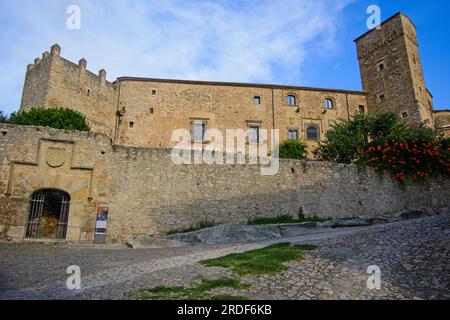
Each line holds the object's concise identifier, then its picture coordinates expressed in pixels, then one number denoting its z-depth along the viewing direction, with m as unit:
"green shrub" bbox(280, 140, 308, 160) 23.83
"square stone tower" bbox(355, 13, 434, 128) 29.53
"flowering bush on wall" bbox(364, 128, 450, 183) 16.61
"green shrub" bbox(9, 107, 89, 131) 19.02
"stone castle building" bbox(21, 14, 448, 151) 26.38
